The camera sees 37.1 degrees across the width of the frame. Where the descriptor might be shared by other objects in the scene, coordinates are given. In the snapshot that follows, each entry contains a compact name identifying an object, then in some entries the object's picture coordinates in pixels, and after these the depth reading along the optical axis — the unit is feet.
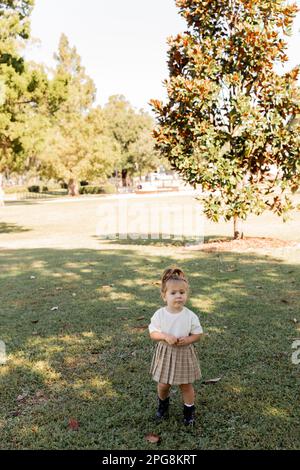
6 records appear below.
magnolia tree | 34.88
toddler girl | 10.84
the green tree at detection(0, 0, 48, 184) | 57.62
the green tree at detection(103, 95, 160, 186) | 203.31
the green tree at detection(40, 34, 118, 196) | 142.72
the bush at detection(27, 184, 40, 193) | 202.39
